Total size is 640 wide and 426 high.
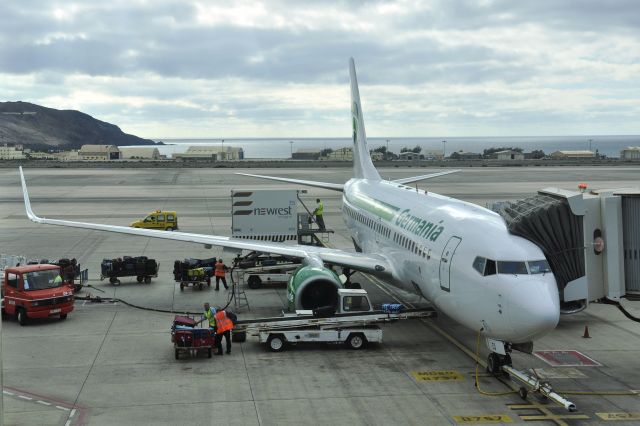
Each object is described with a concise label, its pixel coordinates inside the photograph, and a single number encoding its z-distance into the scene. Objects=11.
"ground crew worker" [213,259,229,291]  30.22
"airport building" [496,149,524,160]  190.50
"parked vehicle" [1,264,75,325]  23.80
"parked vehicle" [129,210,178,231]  51.09
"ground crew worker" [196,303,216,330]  20.66
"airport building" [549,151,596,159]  193.86
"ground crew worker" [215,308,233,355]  20.39
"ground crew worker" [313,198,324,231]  39.47
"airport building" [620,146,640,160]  187.25
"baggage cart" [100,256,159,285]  31.41
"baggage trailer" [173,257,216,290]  30.52
